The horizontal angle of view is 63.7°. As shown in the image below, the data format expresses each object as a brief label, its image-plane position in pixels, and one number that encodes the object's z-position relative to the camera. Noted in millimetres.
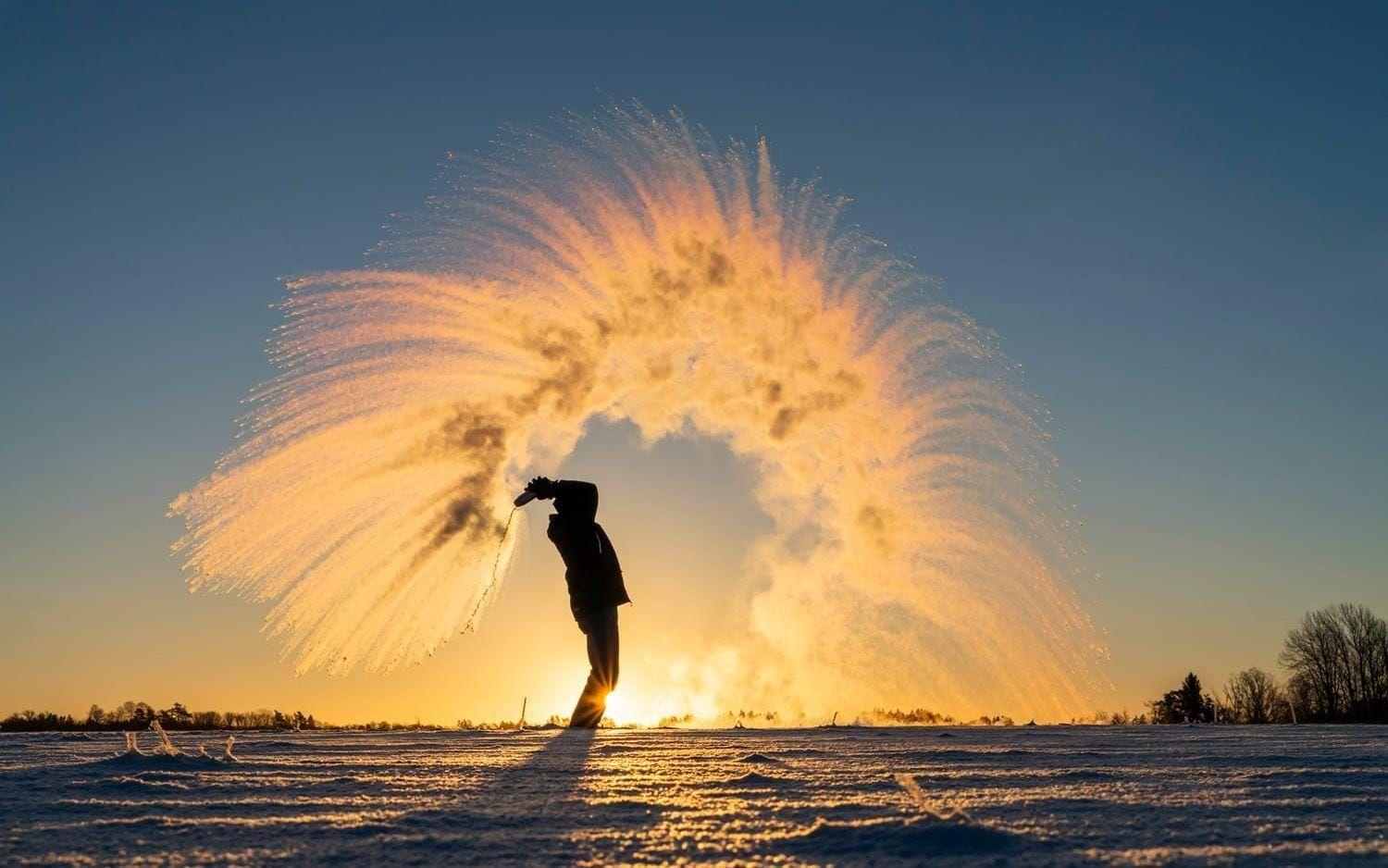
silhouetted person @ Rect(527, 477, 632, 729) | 20984
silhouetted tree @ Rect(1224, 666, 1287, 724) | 80575
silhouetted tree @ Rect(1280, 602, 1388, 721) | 85625
